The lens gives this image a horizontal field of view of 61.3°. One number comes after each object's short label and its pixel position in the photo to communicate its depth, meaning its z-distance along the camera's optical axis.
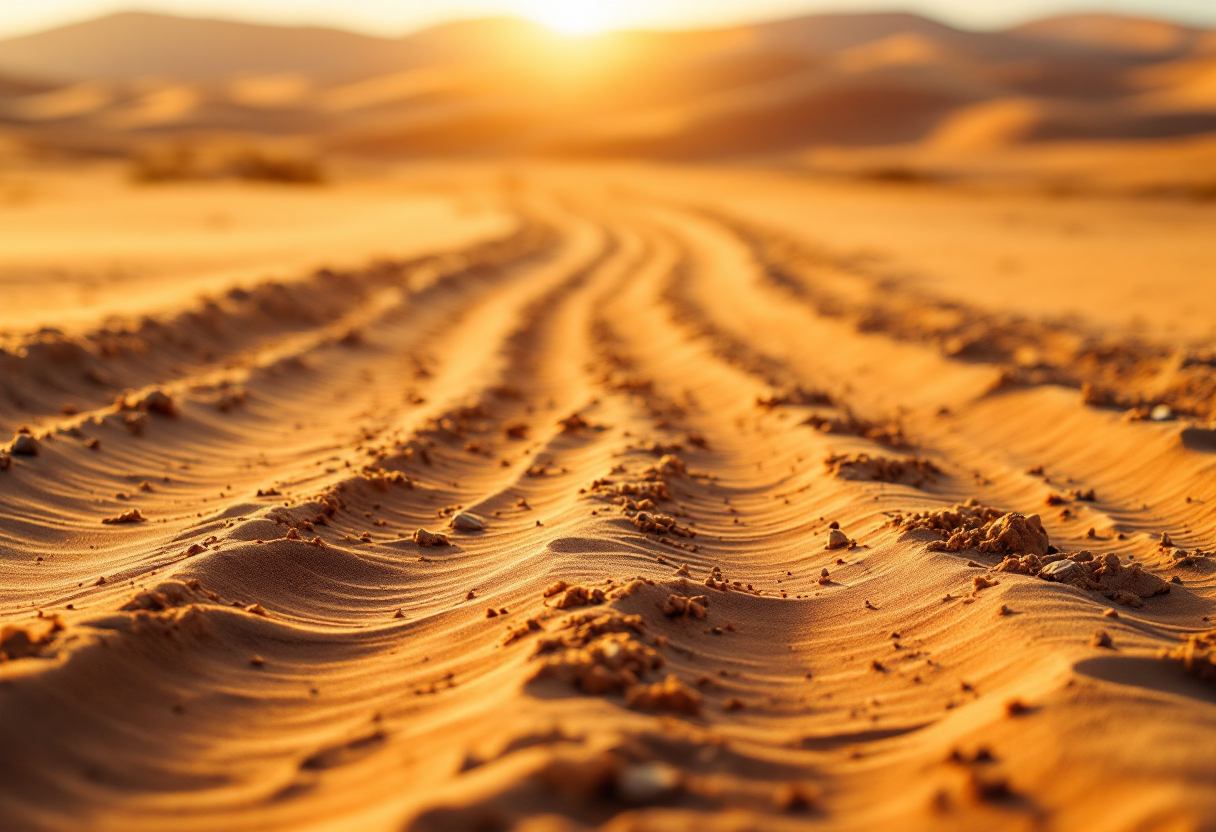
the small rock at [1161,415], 5.73
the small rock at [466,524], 4.31
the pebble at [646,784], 2.33
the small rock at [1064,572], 3.67
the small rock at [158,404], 5.64
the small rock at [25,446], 4.73
